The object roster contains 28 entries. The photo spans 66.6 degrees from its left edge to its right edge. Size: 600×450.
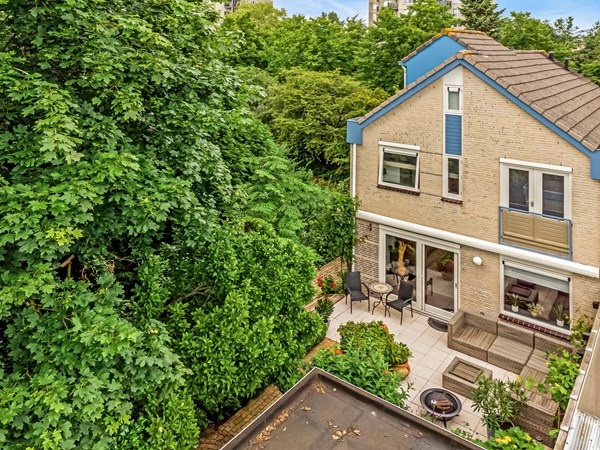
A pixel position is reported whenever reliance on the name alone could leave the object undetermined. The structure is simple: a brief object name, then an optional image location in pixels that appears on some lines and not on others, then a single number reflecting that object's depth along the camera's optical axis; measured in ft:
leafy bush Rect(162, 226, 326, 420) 25.63
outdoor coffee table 35.73
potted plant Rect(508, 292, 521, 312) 41.78
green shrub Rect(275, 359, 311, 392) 29.55
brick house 37.68
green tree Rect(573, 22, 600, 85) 95.35
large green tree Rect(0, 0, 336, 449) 18.83
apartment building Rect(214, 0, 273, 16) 277.85
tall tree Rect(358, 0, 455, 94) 98.68
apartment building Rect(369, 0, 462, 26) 238.89
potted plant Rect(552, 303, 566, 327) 39.52
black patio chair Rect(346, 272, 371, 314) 49.65
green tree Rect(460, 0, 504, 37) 115.44
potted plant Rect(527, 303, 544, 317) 40.57
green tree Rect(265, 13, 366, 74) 113.70
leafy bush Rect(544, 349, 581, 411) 27.30
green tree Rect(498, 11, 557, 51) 97.66
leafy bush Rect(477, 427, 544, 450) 24.39
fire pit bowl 31.14
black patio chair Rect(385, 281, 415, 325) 46.19
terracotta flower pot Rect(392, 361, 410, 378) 38.24
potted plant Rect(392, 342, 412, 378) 38.32
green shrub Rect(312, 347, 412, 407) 25.71
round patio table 48.39
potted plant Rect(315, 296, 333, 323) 44.71
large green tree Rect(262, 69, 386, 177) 83.25
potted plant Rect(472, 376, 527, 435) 29.94
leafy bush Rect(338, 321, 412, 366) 38.34
